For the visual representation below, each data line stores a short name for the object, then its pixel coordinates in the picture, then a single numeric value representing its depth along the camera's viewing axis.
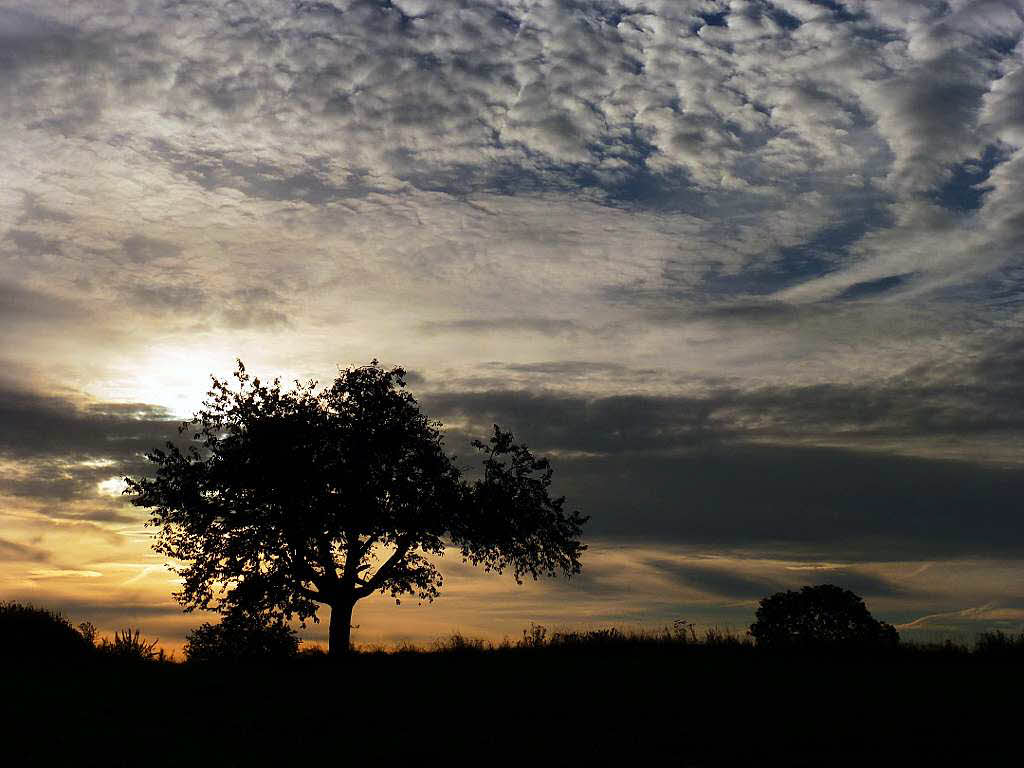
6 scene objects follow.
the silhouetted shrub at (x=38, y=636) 30.44
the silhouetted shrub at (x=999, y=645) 28.00
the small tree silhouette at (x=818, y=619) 33.97
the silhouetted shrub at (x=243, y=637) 38.13
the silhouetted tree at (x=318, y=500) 38.69
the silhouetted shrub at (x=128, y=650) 30.12
